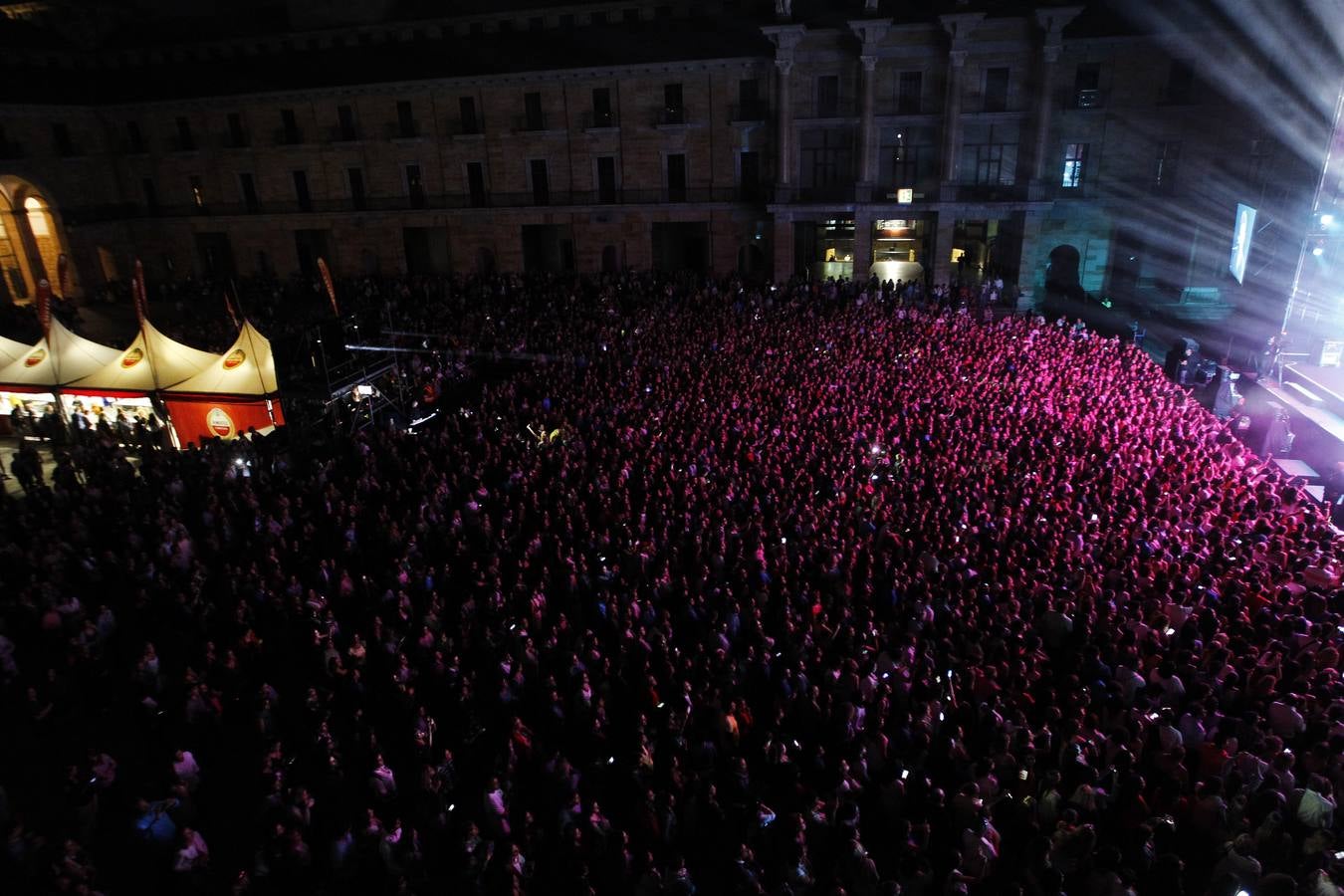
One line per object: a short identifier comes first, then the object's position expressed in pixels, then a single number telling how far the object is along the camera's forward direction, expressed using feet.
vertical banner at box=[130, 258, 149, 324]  56.80
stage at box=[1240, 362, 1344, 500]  59.67
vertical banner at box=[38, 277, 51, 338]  58.85
